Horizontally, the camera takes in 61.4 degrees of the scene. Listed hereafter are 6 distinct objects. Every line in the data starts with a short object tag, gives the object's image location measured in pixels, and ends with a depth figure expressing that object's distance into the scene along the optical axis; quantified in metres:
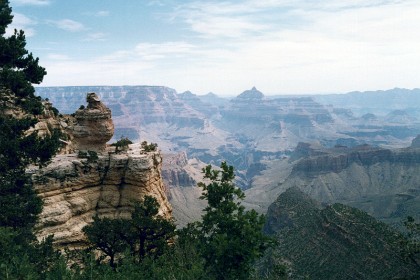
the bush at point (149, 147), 55.48
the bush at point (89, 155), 50.81
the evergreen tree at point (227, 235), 36.50
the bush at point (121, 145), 54.75
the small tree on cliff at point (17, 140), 36.66
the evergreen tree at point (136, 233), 41.59
